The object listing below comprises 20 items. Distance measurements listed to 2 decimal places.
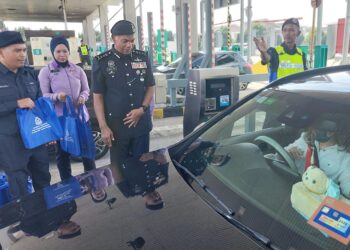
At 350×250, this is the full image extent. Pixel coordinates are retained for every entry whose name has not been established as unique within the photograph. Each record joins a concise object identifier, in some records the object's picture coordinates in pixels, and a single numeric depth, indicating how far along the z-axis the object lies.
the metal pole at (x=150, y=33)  11.89
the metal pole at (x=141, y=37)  12.51
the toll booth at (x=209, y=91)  3.96
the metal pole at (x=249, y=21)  16.92
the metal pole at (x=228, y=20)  10.73
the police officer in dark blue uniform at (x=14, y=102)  2.54
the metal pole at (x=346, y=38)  10.03
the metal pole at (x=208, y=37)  6.80
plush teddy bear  1.33
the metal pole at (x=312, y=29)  4.76
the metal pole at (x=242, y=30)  17.39
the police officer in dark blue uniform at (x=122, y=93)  2.76
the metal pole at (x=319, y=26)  9.95
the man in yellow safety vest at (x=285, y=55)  3.71
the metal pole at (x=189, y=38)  7.15
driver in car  1.41
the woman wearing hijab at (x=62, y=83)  3.28
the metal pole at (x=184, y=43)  7.20
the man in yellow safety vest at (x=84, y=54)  16.66
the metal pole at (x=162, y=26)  13.23
